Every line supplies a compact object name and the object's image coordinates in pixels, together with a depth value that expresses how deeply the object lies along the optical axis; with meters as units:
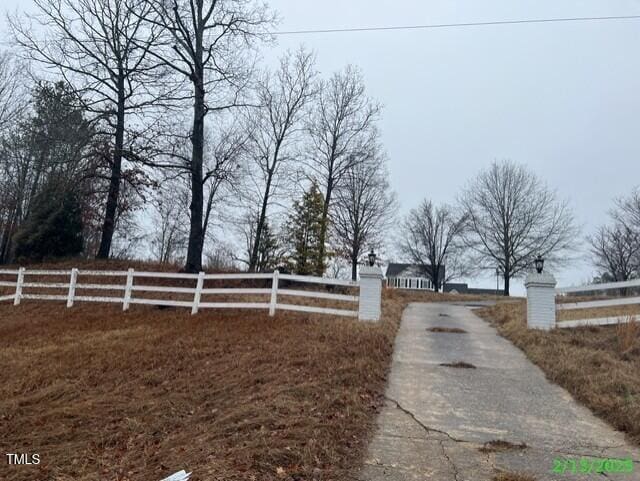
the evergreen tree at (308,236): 24.62
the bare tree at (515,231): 34.65
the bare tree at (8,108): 21.81
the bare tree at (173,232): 32.00
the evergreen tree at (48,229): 18.89
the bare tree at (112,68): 16.02
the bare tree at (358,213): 27.78
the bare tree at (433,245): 43.25
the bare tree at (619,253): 33.84
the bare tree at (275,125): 25.23
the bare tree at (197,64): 14.11
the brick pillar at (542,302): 9.41
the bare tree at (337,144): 25.22
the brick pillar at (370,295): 9.99
